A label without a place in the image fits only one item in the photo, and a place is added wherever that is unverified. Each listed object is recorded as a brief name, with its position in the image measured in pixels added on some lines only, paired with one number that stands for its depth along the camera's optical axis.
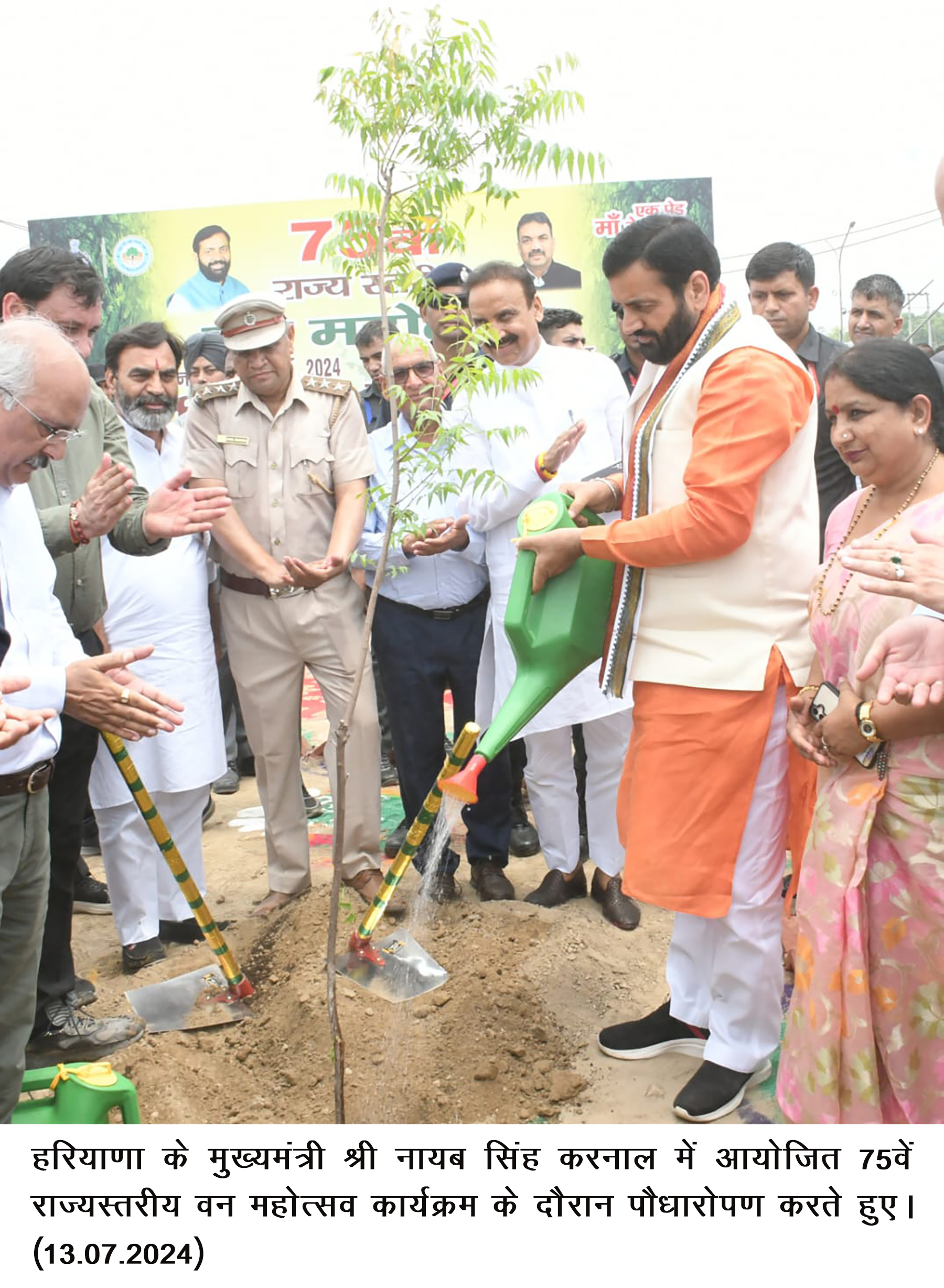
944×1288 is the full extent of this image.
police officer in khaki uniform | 3.96
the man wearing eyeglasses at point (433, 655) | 4.18
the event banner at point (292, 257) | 12.96
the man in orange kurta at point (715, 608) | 2.55
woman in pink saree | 2.21
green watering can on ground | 2.24
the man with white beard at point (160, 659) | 3.86
